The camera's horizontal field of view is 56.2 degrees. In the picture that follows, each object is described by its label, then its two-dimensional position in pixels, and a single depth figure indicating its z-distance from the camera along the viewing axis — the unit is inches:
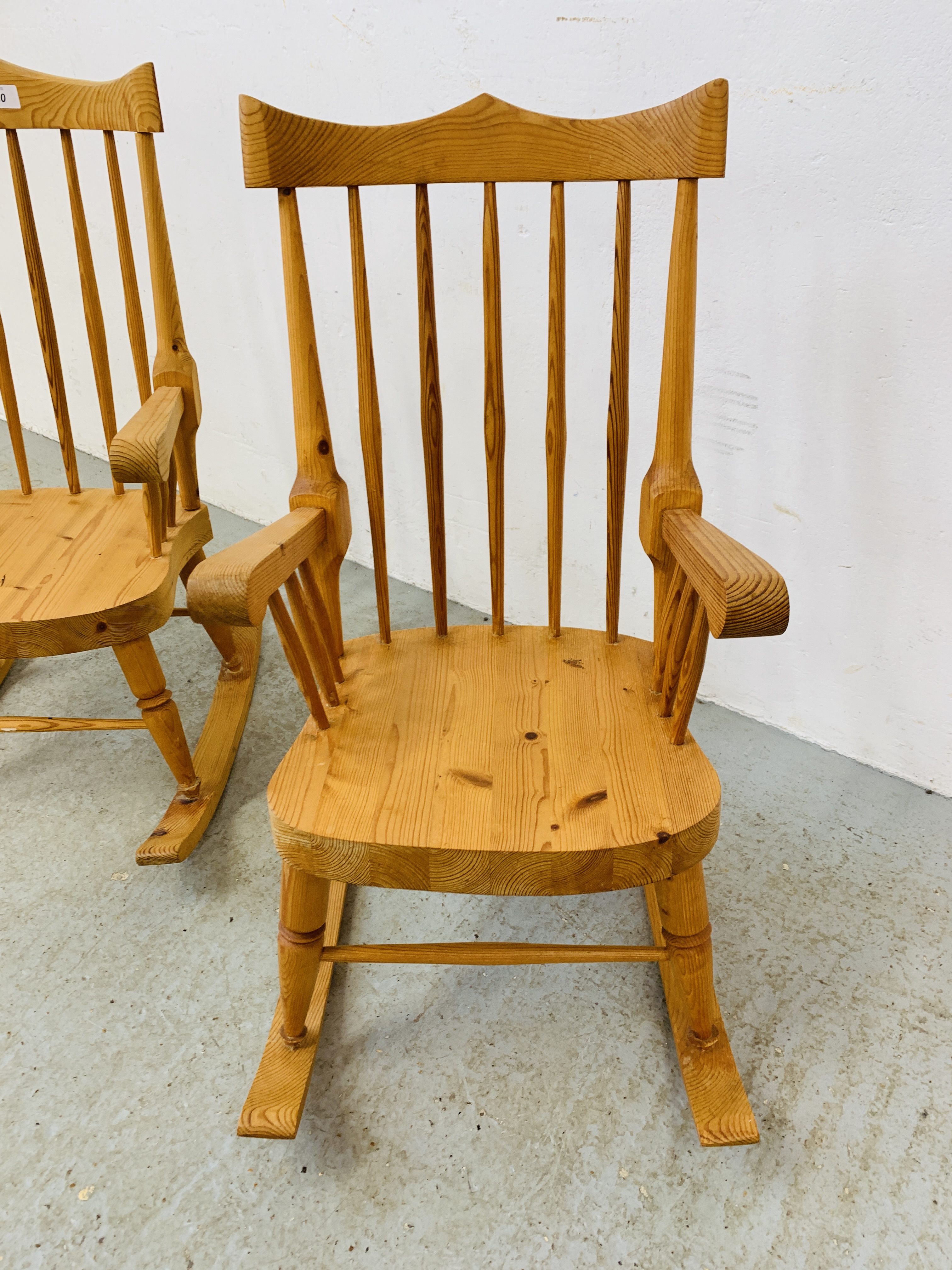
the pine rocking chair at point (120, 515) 42.6
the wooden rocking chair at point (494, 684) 29.5
